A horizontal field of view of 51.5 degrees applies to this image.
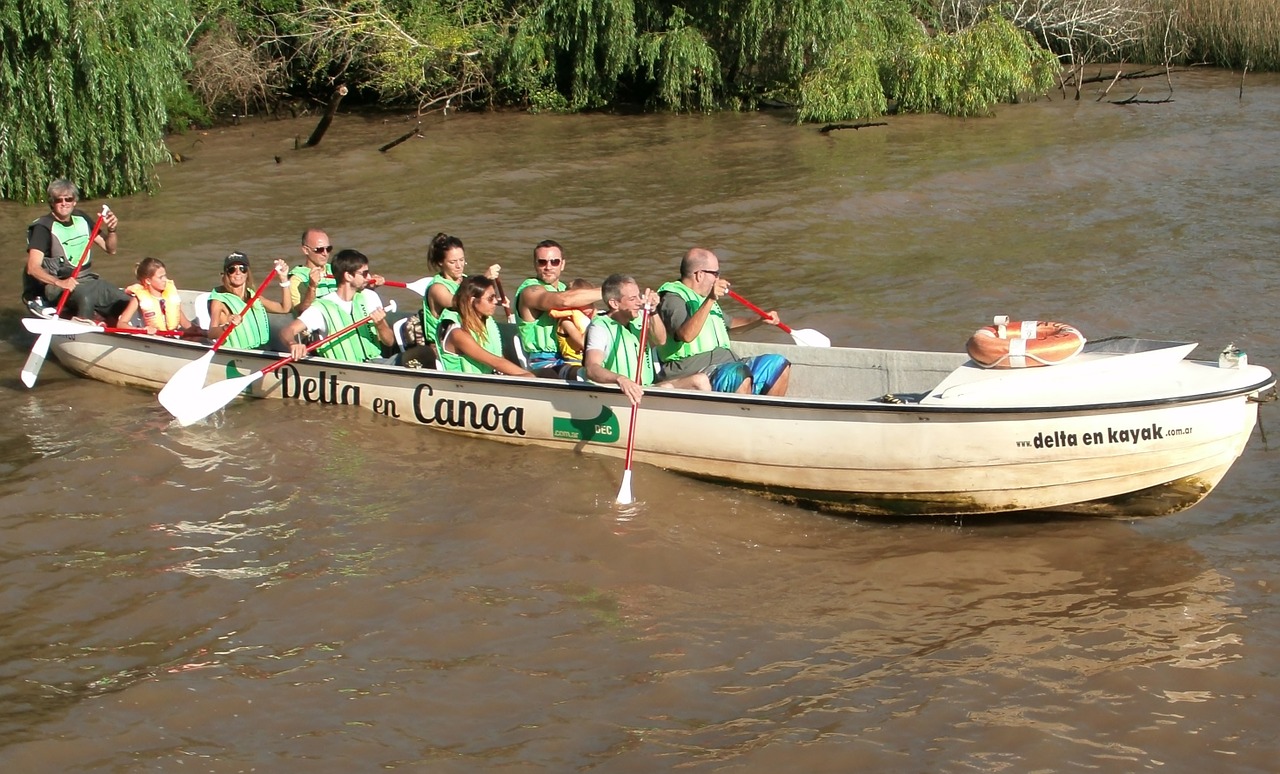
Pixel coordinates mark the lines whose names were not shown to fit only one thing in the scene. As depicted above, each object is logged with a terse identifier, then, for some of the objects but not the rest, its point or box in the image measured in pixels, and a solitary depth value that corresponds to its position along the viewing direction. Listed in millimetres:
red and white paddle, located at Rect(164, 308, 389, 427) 8977
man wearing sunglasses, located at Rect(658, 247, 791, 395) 8070
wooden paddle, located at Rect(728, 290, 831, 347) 8945
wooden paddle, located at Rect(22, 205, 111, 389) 9992
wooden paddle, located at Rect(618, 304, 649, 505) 7723
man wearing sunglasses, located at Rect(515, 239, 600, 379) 8789
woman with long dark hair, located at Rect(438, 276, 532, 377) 8531
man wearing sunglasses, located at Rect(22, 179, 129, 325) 10555
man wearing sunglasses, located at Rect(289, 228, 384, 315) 9398
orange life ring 7145
